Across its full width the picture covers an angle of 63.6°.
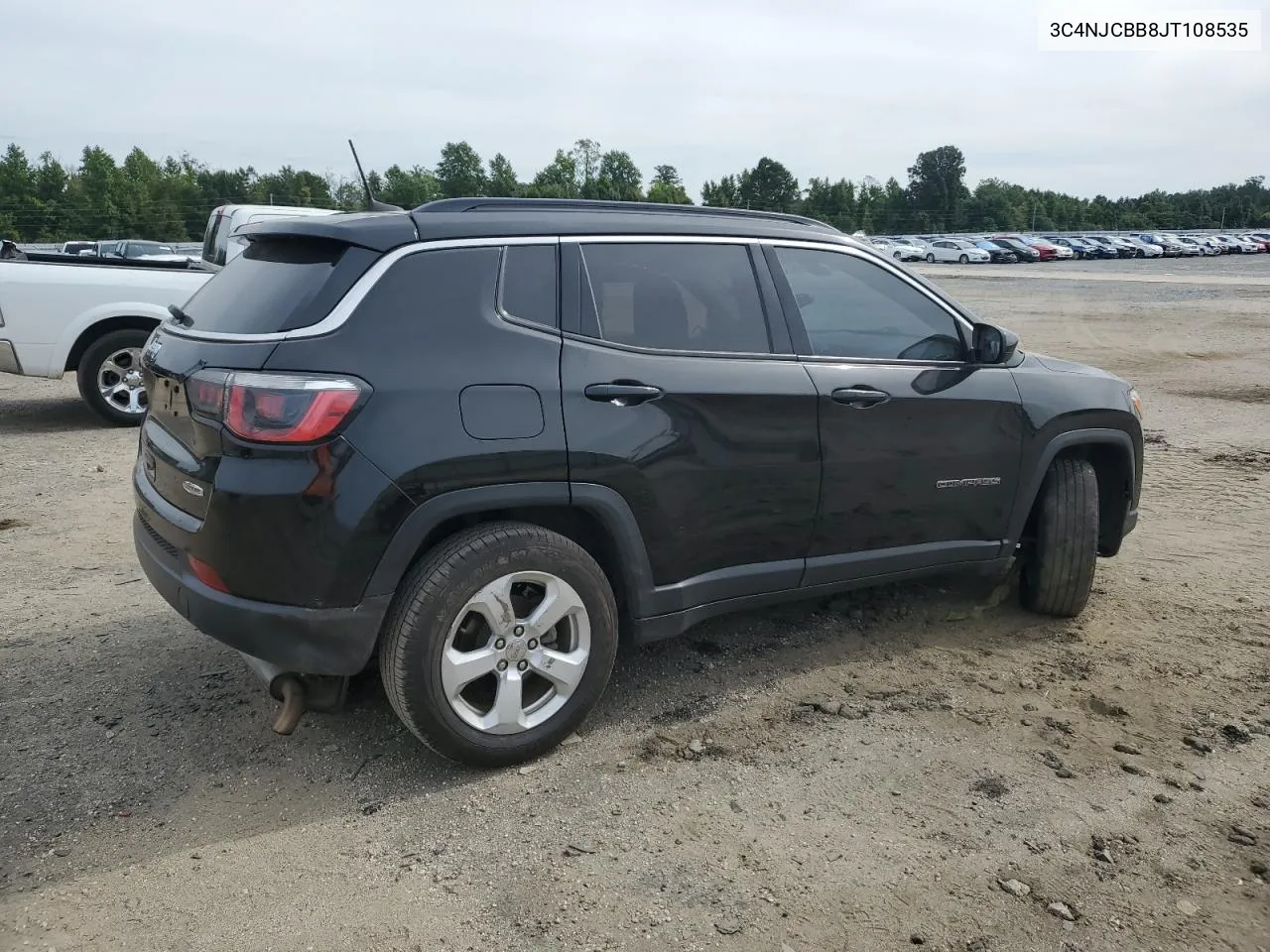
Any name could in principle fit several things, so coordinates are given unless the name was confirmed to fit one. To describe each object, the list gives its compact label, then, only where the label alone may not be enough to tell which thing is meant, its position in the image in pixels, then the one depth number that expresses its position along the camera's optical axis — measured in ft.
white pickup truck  28.32
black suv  10.09
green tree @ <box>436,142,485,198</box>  308.19
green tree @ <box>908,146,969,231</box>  350.43
